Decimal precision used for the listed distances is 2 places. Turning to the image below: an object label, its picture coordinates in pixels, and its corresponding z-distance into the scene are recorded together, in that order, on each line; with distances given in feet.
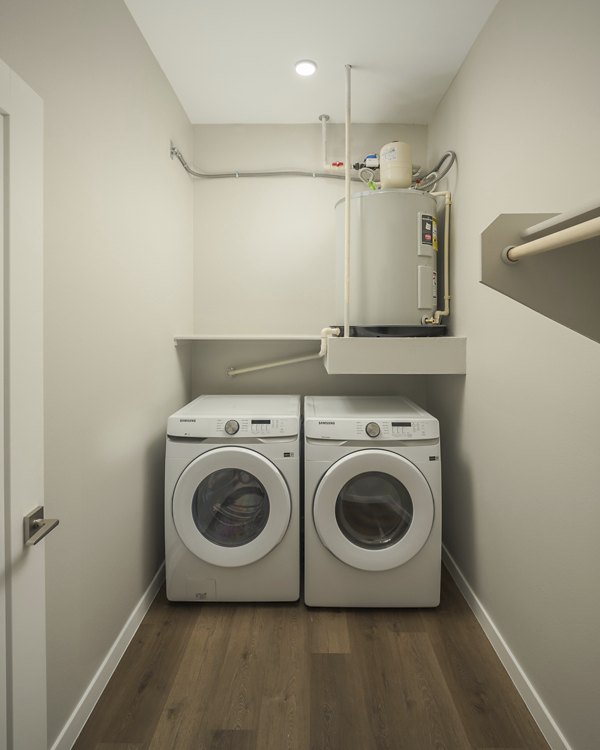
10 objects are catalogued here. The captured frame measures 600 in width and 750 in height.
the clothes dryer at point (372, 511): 6.19
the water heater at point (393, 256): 6.84
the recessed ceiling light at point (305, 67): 6.74
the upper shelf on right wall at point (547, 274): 2.80
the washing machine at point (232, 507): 6.26
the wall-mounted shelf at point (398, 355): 6.72
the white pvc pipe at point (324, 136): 8.40
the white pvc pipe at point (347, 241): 6.82
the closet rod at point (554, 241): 2.17
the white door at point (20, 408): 2.84
